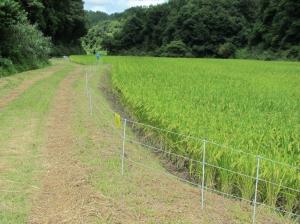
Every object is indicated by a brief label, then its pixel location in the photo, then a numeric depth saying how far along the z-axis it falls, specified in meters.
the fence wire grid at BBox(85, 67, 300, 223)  4.21
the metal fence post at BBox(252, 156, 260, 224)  3.83
